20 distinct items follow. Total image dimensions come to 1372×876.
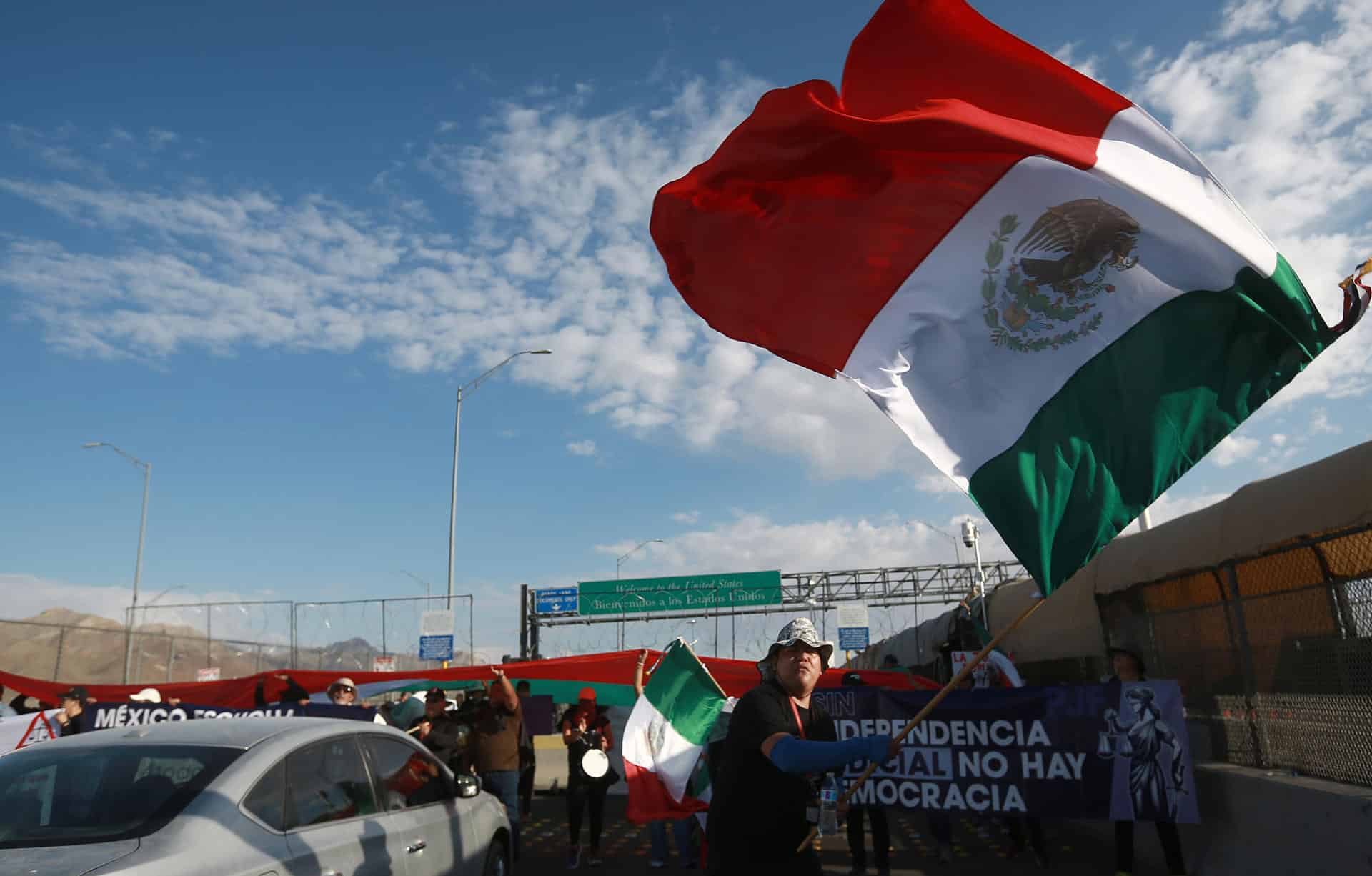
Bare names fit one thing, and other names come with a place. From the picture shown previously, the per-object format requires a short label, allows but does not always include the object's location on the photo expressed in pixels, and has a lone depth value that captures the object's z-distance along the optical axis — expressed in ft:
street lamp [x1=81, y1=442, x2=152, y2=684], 88.01
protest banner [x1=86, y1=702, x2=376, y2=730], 36.50
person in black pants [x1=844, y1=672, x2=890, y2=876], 28.12
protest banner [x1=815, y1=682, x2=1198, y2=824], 26.50
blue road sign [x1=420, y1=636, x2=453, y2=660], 81.15
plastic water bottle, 11.94
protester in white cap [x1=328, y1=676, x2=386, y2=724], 36.63
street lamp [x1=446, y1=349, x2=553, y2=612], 89.61
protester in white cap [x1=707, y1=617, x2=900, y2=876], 11.64
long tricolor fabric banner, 37.01
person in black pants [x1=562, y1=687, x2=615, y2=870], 32.60
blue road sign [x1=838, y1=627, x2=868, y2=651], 97.86
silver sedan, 12.50
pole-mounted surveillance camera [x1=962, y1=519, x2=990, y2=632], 105.40
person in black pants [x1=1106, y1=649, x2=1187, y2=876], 25.79
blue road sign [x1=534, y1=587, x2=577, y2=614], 129.39
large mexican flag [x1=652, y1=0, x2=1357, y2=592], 15.01
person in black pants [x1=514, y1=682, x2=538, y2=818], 37.99
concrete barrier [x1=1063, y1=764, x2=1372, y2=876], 21.04
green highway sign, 129.39
